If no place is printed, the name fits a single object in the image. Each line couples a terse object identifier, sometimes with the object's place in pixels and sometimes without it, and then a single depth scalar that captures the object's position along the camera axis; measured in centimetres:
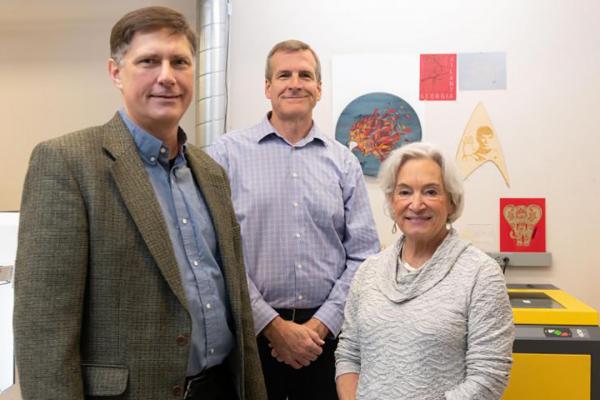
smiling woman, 125
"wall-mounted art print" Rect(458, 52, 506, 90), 253
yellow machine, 176
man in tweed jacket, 99
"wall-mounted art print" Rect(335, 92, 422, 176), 257
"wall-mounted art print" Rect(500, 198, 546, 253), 253
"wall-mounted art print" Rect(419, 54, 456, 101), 254
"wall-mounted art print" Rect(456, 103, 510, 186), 253
